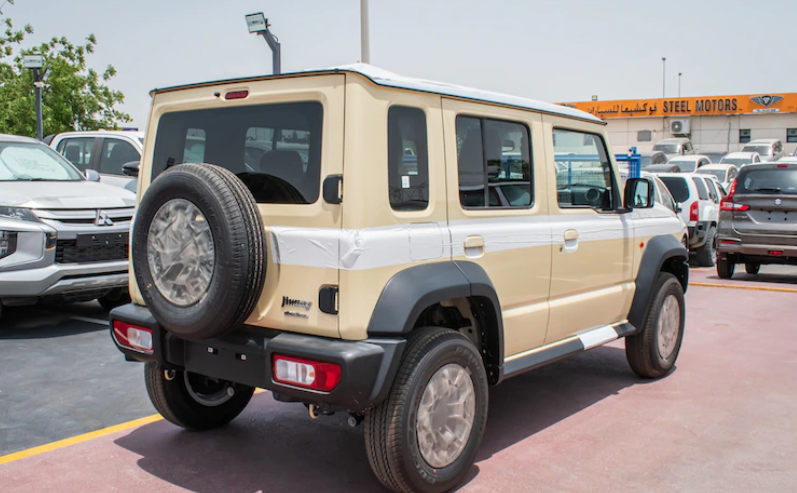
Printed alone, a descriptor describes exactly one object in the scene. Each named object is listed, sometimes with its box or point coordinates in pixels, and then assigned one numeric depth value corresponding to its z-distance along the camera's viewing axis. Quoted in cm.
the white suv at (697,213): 1486
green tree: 2972
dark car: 1173
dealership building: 4625
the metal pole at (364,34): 1243
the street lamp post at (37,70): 1642
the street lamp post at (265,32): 1247
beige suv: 363
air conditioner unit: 4700
